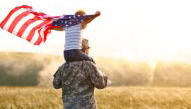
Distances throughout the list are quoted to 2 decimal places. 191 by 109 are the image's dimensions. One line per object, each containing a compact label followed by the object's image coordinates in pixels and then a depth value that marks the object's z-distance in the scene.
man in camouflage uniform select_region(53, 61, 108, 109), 5.20
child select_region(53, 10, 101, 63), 5.23
